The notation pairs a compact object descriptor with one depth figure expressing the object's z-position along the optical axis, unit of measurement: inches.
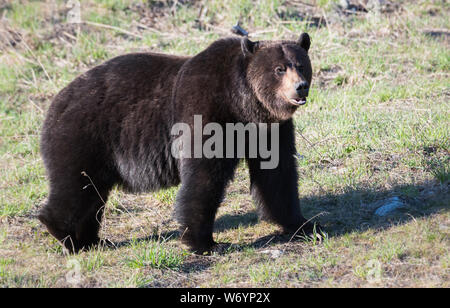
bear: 424.5
